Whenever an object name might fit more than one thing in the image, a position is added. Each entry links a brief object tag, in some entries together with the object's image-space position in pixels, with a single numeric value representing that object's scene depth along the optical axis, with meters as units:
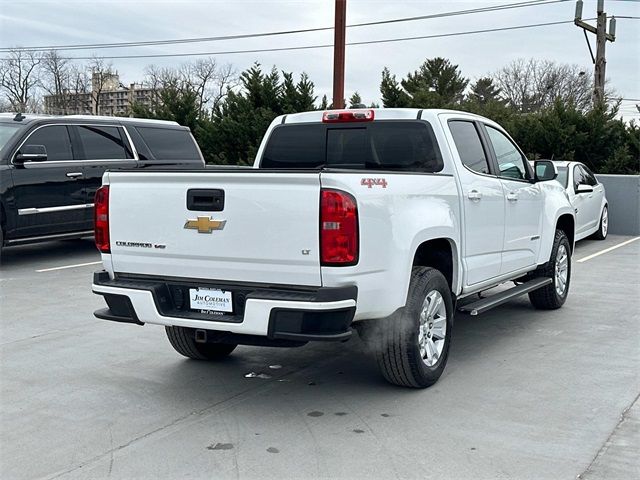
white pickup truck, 4.41
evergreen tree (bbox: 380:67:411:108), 23.97
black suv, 10.30
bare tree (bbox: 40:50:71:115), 58.09
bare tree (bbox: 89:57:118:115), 58.81
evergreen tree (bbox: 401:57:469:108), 44.78
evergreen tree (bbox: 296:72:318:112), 23.33
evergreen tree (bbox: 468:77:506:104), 62.75
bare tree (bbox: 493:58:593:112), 61.56
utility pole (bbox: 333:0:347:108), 15.44
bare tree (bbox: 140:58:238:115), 64.00
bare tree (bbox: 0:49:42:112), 55.38
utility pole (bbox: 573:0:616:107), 23.02
